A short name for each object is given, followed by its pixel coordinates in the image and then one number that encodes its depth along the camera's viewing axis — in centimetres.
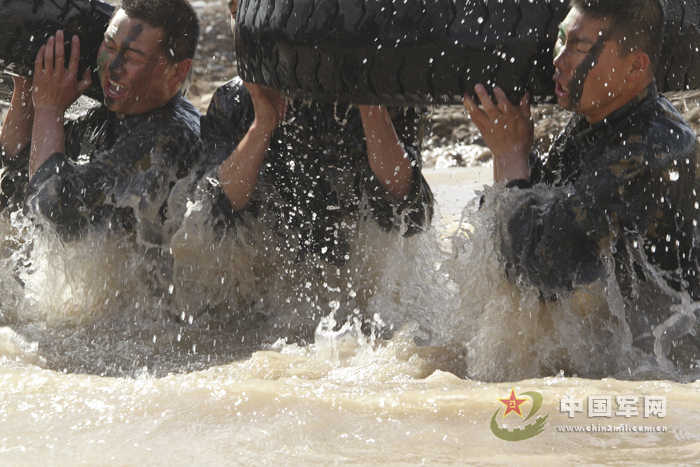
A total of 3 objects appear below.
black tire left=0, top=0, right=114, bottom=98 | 820
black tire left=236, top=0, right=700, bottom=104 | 637
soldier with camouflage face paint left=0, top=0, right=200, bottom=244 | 801
